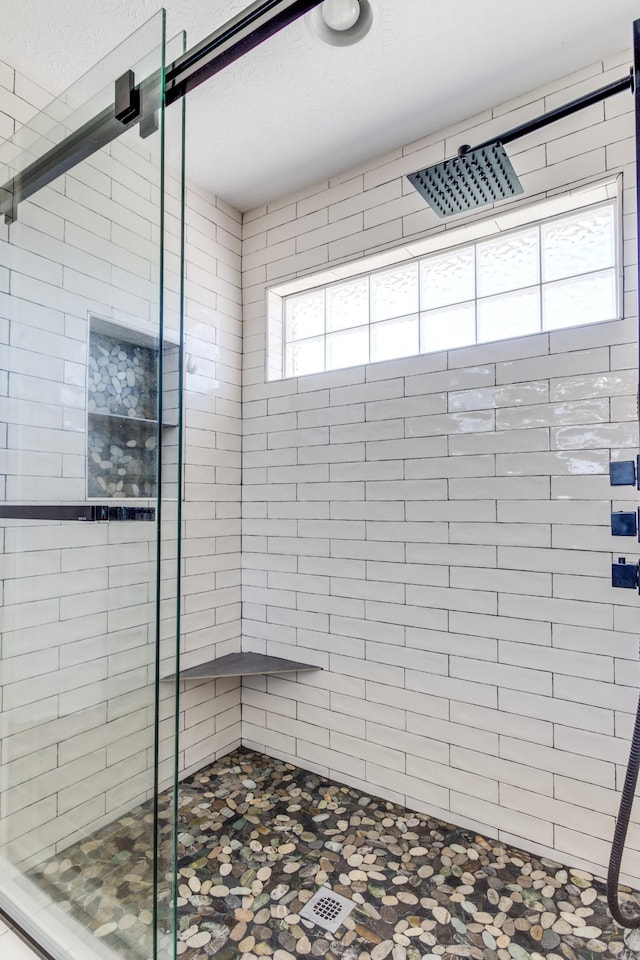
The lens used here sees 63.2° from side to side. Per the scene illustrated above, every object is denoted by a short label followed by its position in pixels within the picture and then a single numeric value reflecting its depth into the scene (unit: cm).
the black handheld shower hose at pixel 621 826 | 122
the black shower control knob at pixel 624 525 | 122
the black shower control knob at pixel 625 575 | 120
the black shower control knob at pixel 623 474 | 113
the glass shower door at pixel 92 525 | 100
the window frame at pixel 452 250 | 172
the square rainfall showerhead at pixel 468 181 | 139
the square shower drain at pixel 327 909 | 146
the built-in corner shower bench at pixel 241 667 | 217
